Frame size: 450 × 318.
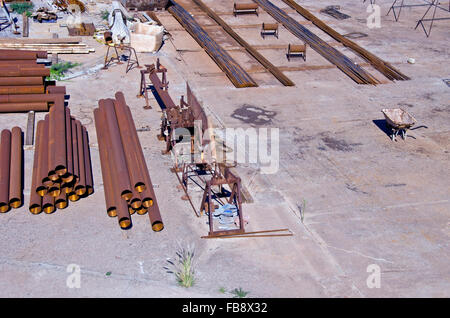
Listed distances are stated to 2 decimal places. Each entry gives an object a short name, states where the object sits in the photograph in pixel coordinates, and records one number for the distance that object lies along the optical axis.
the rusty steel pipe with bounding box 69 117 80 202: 13.91
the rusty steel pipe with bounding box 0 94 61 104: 18.36
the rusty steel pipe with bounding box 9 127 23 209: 13.62
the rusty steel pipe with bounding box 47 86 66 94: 19.03
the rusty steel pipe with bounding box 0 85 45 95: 18.60
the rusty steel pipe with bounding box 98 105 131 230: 13.03
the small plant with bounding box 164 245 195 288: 11.37
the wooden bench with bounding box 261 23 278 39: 27.16
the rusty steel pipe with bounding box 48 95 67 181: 13.50
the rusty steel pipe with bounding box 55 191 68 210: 13.67
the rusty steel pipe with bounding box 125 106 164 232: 13.09
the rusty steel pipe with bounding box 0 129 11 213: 13.45
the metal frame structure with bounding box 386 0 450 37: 29.91
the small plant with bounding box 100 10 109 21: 27.52
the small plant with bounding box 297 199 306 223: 14.14
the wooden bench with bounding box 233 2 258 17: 29.80
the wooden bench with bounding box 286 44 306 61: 24.92
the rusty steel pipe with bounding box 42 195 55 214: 13.43
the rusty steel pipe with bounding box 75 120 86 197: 13.96
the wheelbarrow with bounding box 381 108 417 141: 18.11
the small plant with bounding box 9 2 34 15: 28.09
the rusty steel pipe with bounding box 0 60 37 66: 19.73
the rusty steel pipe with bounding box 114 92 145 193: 13.76
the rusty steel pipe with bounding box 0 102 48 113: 18.22
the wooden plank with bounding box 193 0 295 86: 22.77
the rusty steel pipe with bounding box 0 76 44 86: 18.83
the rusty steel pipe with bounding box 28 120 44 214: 13.37
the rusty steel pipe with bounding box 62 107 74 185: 13.70
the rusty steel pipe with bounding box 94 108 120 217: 13.54
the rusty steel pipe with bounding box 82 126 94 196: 14.34
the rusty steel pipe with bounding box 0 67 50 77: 18.88
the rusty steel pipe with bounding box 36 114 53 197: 13.55
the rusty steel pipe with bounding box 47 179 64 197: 13.62
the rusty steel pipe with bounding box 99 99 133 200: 13.51
